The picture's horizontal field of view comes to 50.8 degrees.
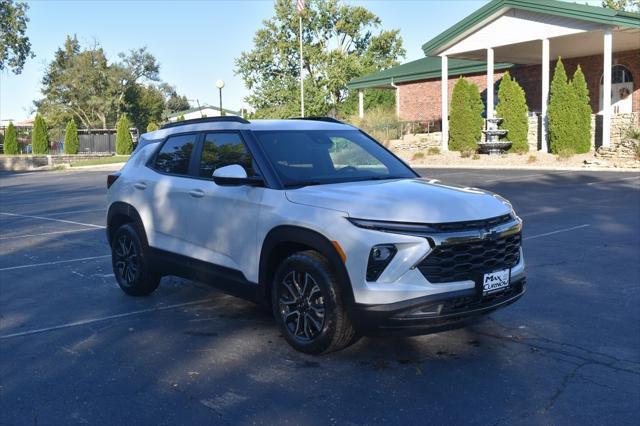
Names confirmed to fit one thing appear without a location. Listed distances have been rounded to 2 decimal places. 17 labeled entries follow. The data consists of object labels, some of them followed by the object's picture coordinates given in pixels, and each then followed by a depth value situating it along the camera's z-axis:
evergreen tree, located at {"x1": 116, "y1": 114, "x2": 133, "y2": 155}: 50.34
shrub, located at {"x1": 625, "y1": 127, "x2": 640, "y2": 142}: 24.00
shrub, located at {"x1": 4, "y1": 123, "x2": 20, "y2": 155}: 52.25
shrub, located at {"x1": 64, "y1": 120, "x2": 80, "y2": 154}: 51.47
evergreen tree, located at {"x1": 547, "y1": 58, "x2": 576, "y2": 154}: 26.39
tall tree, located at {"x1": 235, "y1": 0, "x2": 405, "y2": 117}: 56.91
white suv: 4.56
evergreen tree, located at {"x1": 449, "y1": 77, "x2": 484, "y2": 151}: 30.55
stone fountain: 28.48
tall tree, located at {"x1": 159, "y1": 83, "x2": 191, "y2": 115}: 115.19
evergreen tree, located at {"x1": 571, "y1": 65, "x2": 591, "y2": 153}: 26.31
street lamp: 29.98
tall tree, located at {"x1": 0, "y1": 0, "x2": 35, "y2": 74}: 47.72
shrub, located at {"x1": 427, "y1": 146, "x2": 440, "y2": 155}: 31.33
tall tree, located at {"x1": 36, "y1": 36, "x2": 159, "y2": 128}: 75.19
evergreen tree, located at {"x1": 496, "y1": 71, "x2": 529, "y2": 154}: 28.69
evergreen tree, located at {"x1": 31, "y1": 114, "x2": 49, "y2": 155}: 52.03
